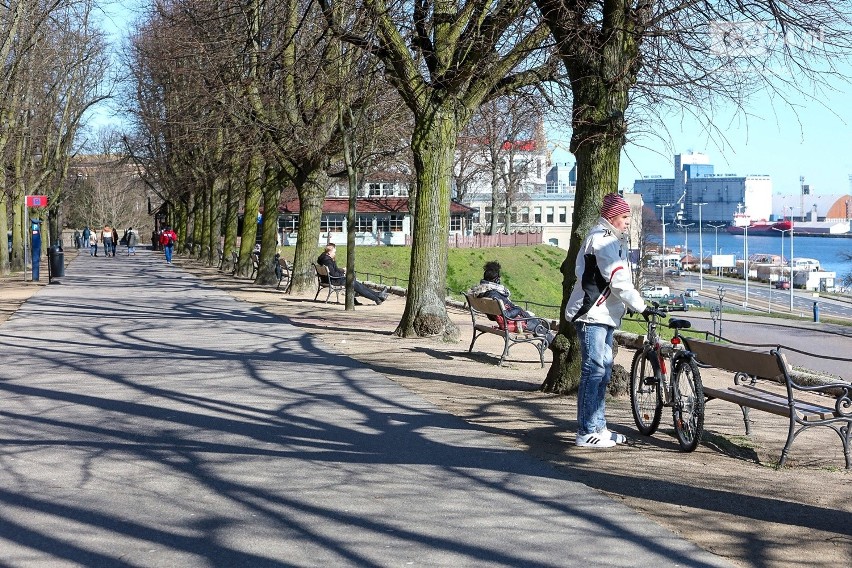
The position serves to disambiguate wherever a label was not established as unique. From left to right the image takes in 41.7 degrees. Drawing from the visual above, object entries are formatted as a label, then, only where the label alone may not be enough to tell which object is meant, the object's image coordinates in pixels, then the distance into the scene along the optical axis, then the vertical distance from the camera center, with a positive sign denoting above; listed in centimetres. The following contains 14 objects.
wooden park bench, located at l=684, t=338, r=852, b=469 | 776 -122
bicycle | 812 -120
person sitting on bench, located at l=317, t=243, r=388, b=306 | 2412 -106
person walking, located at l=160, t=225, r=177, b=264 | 5411 -69
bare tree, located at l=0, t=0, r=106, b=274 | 3136 +499
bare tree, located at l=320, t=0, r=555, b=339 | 1593 +218
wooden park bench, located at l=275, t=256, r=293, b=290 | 3224 -119
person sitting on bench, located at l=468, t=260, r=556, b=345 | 1486 -91
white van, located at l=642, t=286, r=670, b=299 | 6765 -410
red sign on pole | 3419 +82
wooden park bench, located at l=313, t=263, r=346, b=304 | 2484 -121
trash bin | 3416 -102
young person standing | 829 -59
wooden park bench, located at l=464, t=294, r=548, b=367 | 1395 -126
